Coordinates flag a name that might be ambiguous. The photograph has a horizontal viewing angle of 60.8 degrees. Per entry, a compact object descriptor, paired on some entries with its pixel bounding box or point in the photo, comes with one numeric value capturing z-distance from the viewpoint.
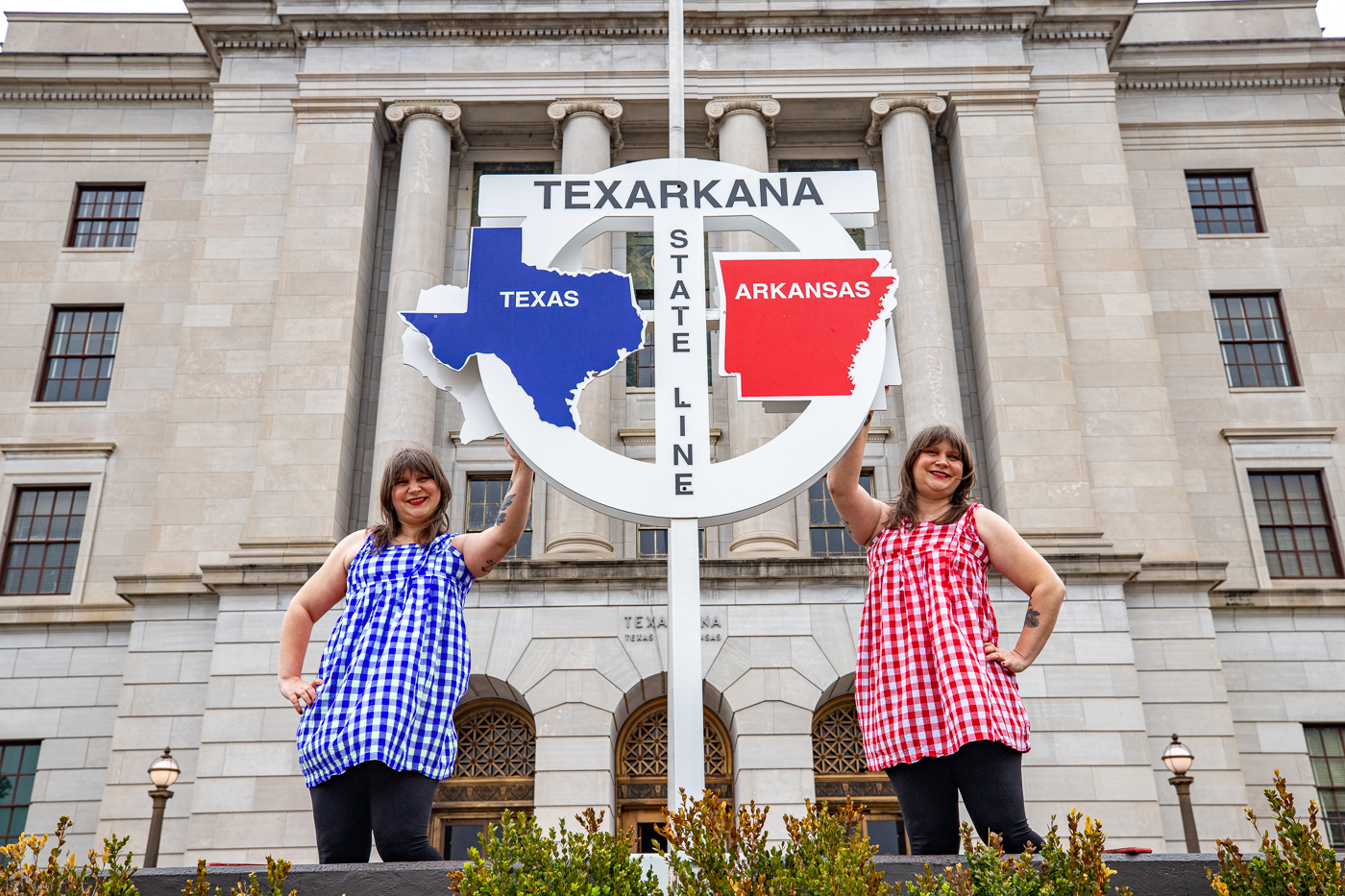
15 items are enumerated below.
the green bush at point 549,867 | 3.97
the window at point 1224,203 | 24.53
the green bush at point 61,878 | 4.05
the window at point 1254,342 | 23.19
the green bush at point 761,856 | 3.82
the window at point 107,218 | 24.45
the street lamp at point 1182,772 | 15.94
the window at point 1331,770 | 19.88
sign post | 5.92
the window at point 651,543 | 21.12
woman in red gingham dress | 4.96
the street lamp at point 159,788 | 15.64
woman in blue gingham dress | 4.95
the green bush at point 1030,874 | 3.88
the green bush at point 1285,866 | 3.94
